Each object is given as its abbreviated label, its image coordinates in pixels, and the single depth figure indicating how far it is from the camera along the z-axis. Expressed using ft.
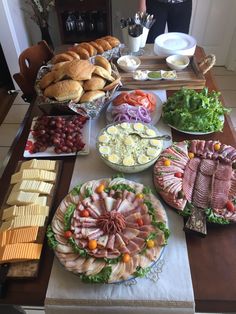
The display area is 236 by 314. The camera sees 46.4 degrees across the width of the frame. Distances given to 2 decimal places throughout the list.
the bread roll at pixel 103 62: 4.89
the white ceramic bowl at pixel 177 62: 5.38
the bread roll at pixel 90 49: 5.19
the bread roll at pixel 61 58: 4.97
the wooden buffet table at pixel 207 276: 2.59
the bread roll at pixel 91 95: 4.36
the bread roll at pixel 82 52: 5.12
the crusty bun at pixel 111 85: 4.61
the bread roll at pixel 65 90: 4.26
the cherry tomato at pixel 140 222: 2.94
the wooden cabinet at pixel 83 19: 8.73
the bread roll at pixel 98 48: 5.33
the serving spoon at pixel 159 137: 3.79
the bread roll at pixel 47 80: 4.51
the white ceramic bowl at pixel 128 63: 5.39
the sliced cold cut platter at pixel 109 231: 2.66
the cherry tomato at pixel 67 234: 2.85
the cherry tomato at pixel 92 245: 2.74
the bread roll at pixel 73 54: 5.04
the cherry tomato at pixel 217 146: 3.67
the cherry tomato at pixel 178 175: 3.39
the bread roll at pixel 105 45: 5.42
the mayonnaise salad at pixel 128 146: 3.51
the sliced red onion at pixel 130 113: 4.27
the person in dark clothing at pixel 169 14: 6.95
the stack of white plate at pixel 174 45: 5.74
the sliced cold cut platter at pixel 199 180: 3.05
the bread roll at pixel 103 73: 4.60
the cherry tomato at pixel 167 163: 3.47
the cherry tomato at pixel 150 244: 2.75
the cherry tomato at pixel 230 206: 3.04
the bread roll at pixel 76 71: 4.43
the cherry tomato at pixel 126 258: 2.67
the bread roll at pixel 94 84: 4.46
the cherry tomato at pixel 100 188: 3.24
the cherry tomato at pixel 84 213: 3.00
